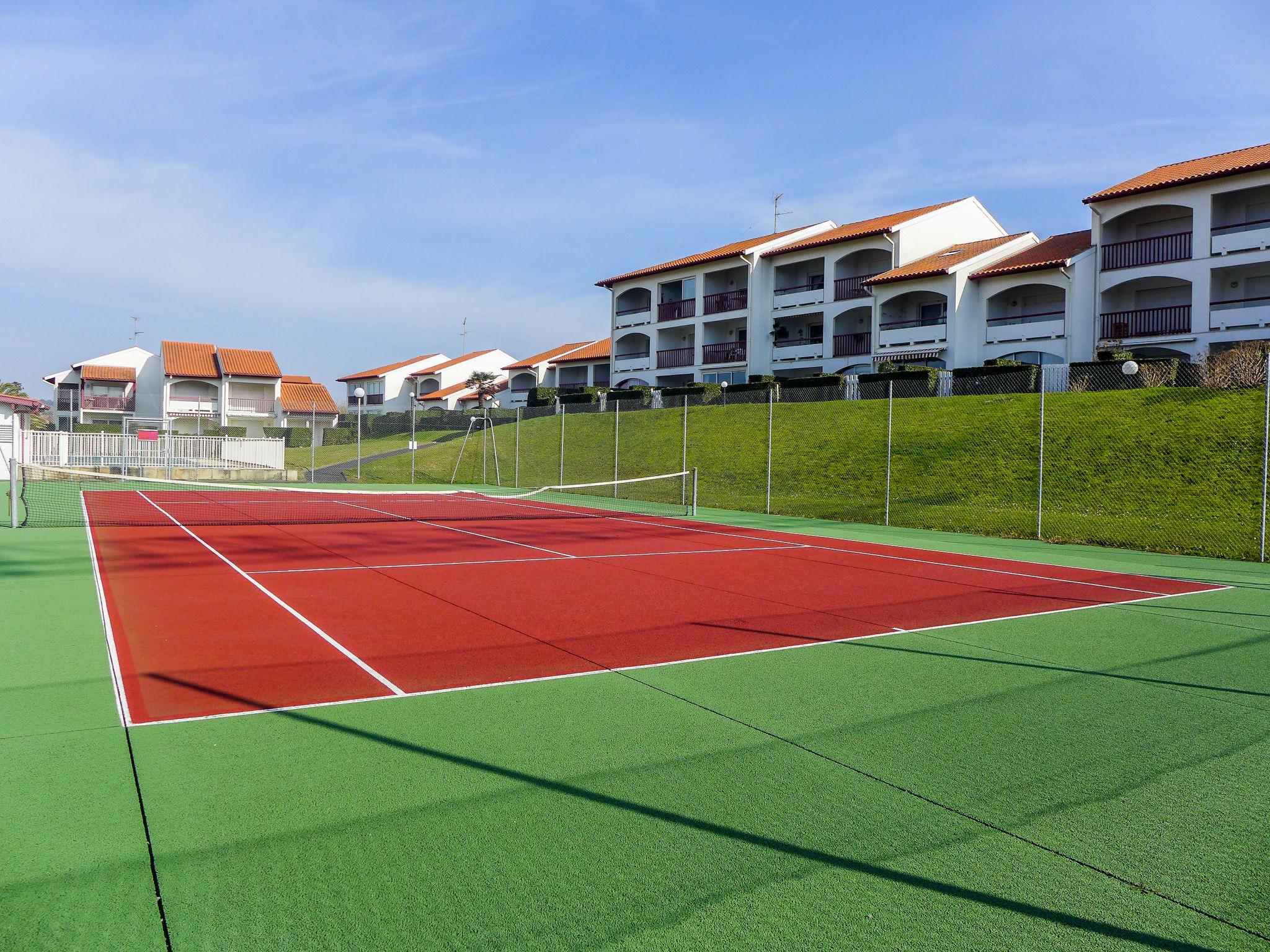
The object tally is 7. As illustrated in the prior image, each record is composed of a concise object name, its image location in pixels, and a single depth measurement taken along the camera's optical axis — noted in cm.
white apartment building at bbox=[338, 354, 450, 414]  8206
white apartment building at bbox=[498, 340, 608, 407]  6606
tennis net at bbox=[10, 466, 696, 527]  1950
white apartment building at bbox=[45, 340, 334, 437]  6184
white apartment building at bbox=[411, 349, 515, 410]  7962
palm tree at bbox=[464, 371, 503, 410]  7331
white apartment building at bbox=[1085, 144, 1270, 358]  2956
